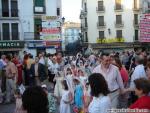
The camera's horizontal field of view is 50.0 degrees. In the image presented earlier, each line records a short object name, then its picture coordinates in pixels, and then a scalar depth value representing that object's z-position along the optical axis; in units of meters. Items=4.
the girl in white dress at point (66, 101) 3.64
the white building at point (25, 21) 17.06
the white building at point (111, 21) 25.34
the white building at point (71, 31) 55.05
